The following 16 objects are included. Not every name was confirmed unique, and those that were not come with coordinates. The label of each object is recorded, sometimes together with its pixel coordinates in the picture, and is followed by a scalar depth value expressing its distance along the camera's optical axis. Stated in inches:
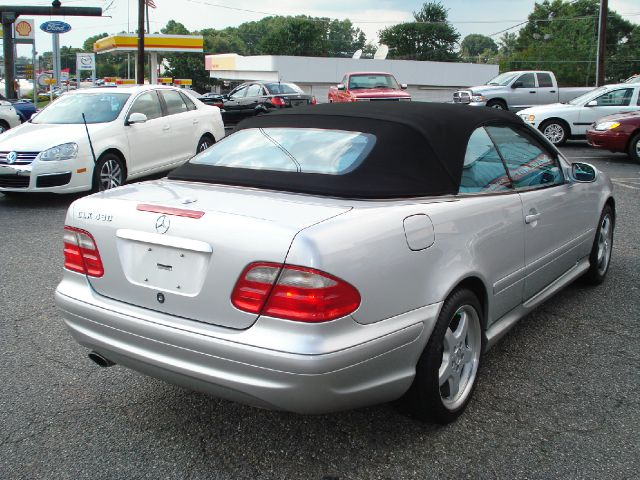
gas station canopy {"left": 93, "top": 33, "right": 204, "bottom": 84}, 1823.3
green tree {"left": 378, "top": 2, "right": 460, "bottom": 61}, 4286.4
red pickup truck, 785.6
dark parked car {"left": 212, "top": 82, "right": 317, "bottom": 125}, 858.8
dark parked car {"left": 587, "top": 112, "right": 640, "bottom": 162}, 542.0
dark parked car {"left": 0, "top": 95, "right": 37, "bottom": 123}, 681.0
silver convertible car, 100.1
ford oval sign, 968.3
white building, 2071.9
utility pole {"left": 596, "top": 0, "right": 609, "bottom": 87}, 1082.1
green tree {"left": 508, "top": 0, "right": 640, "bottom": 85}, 3078.2
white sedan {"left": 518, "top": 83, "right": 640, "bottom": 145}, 624.1
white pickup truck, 868.6
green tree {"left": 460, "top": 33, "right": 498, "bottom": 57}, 6200.8
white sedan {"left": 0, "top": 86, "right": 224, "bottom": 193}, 345.1
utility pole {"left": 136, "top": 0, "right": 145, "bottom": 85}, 1160.2
